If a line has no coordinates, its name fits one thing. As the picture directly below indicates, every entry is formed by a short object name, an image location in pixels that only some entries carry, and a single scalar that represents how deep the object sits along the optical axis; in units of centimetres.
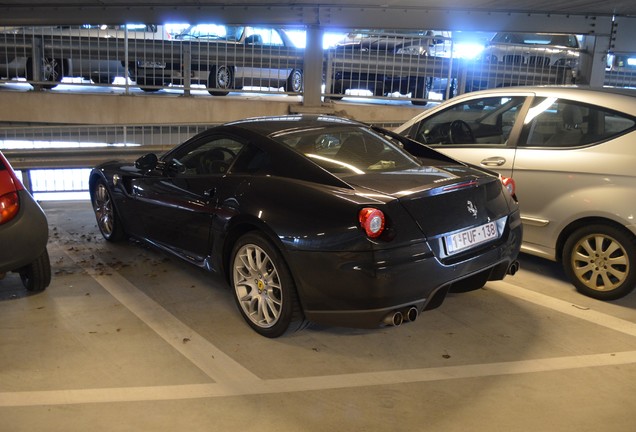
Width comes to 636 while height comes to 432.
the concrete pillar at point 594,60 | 971
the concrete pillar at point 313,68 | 1072
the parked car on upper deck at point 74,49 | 1206
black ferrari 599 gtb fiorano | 325
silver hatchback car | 427
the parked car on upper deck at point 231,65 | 1213
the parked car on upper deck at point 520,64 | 1173
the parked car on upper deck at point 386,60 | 1200
